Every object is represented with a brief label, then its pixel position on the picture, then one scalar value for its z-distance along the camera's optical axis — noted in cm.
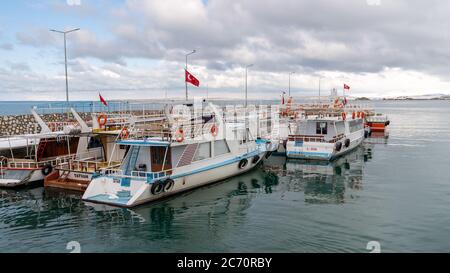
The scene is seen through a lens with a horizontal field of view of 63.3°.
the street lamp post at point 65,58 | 2641
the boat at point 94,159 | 2191
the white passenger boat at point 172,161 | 1884
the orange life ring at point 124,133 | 2091
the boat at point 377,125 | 5873
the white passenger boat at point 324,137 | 3228
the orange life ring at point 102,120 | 2455
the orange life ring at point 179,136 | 2020
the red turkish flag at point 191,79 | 2600
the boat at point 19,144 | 2648
